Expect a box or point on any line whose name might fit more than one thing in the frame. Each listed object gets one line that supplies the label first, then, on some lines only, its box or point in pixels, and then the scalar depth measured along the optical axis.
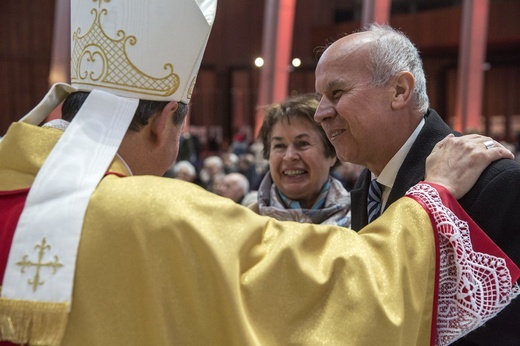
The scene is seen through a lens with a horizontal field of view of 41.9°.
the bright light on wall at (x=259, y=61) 14.41
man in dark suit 1.96
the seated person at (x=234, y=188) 5.42
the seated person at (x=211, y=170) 8.27
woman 2.82
